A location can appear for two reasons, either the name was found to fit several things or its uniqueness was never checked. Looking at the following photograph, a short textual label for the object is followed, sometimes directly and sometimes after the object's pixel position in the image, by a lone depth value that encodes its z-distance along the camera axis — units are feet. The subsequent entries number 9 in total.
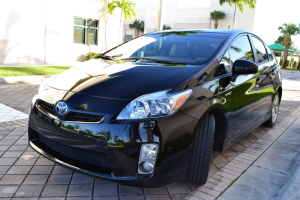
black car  7.42
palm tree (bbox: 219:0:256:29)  99.60
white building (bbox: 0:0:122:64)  42.01
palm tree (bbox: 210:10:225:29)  111.76
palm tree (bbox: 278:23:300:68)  118.42
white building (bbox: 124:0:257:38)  110.42
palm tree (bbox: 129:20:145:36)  140.97
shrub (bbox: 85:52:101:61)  49.60
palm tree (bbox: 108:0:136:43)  53.47
